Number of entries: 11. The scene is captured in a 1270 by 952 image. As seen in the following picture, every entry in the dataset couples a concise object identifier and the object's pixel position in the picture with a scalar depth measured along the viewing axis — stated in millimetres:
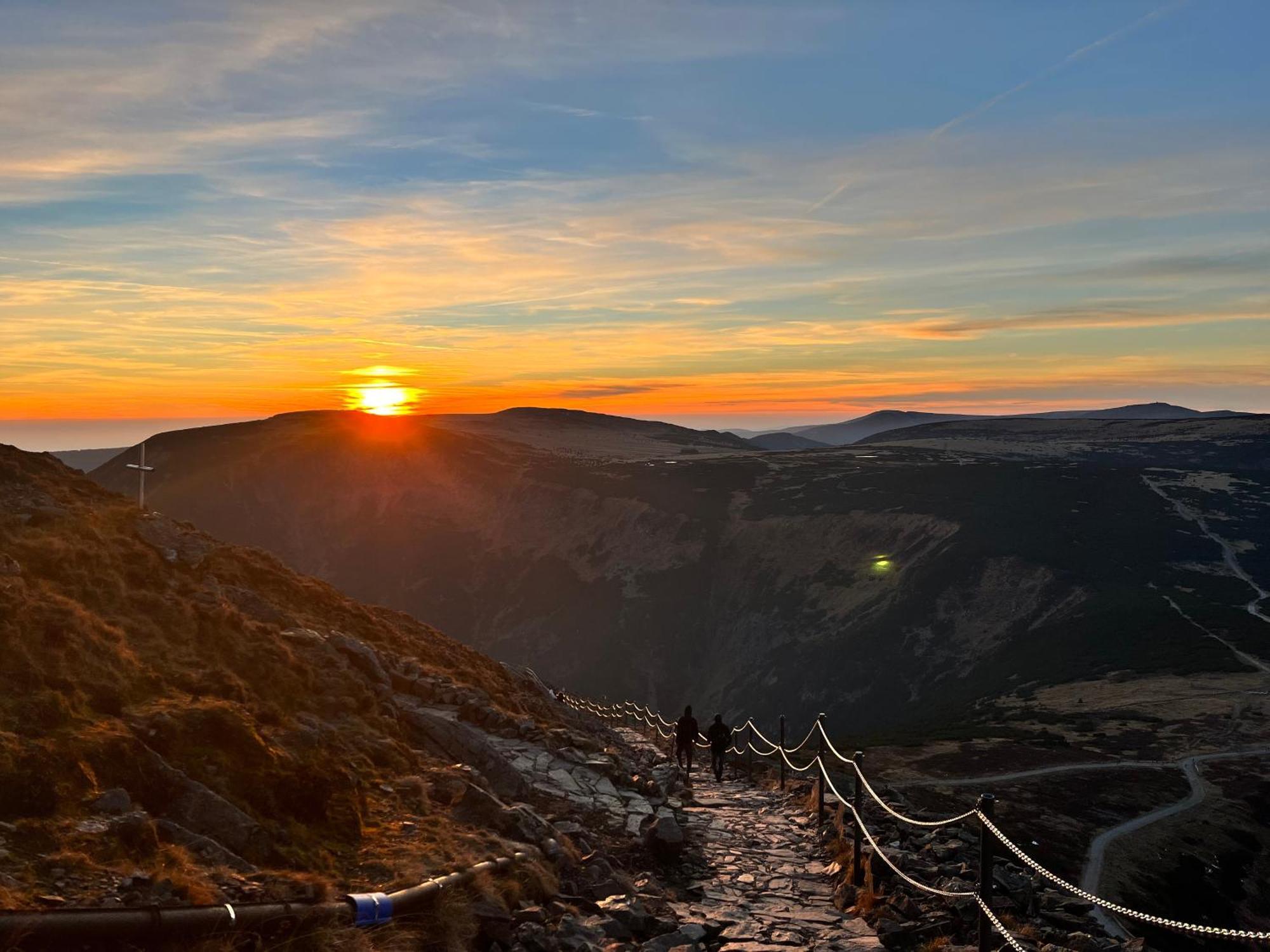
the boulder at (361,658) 17094
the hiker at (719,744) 25328
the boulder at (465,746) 15336
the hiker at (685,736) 25484
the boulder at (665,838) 14578
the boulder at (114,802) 8875
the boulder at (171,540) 16359
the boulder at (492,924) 9359
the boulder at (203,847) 8984
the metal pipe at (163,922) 6777
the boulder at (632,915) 10688
